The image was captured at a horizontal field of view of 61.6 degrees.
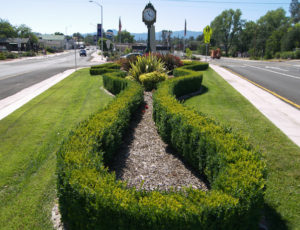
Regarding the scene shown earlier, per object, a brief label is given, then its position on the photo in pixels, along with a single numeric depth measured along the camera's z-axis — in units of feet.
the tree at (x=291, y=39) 198.90
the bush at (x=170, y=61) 56.34
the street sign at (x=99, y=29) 161.58
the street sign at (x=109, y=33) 202.37
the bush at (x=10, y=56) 160.23
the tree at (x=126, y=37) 563.48
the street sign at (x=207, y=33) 84.08
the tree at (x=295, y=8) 470.80
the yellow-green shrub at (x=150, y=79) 39.99
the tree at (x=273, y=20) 308.30
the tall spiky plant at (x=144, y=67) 44.48
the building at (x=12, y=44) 259.80
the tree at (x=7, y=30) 305.12
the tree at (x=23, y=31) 324.84
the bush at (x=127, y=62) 52.75
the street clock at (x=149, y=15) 72.90
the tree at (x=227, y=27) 331.16
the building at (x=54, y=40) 416.71
